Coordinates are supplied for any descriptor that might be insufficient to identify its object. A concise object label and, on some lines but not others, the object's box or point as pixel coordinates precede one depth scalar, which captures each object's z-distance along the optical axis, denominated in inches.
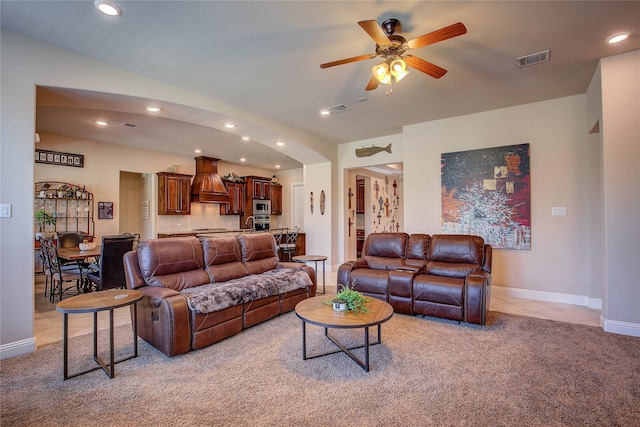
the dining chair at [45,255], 173.2
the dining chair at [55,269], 164.6
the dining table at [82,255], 160.0
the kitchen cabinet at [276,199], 385.0
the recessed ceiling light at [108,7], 88.9
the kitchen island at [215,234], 275.9
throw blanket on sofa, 110.9
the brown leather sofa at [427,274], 130.6
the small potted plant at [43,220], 217.2
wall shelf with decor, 223.5
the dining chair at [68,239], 209.5
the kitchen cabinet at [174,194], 290.4
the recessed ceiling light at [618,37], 108.0
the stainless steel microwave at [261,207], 364.8
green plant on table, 101.0
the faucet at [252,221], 358.7
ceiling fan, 91.4
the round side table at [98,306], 85.9
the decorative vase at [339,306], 101.6
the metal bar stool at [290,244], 272.8
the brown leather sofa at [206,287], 105.5
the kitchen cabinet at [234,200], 342.6
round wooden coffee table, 91.0
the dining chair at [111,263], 158.7
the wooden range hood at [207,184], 309.1
